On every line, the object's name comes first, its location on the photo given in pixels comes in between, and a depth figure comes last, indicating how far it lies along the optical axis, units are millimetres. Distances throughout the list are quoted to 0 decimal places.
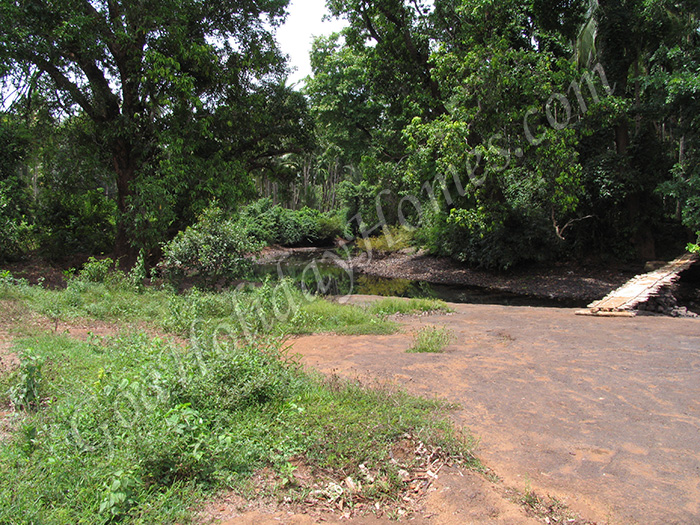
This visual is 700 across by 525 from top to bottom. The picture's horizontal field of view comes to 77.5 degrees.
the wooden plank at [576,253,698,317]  8742
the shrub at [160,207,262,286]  9633
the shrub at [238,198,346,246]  31000
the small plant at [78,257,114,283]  9302
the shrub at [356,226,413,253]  23312
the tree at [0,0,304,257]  9852
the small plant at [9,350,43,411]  3500
